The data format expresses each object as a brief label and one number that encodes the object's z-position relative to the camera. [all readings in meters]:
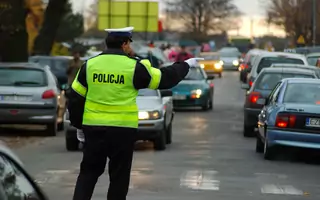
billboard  53.72
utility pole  62.45
